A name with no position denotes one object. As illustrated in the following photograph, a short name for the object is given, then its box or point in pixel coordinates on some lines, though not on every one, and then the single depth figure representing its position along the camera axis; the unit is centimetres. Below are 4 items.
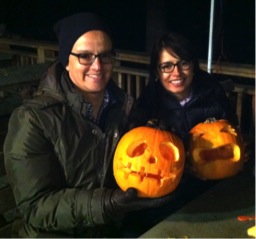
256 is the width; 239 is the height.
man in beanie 179
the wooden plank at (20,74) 262
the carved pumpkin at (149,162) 177
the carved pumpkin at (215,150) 200
